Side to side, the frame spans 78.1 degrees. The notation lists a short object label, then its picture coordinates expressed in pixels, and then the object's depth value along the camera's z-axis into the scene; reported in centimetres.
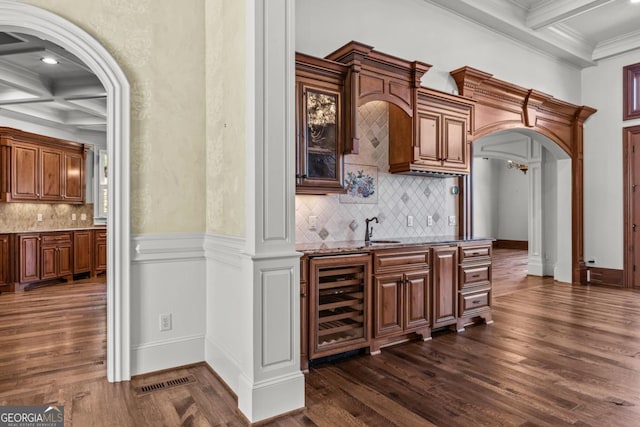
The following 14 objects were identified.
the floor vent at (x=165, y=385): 260
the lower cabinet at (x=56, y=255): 670
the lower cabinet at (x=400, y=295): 331
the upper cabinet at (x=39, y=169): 657
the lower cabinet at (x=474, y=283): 393
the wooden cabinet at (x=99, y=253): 773
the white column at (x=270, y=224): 228
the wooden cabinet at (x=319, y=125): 322
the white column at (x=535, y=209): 729
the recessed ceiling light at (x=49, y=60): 487
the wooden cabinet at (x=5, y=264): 611
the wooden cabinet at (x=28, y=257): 629
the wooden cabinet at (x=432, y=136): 401
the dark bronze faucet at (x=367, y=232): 388
